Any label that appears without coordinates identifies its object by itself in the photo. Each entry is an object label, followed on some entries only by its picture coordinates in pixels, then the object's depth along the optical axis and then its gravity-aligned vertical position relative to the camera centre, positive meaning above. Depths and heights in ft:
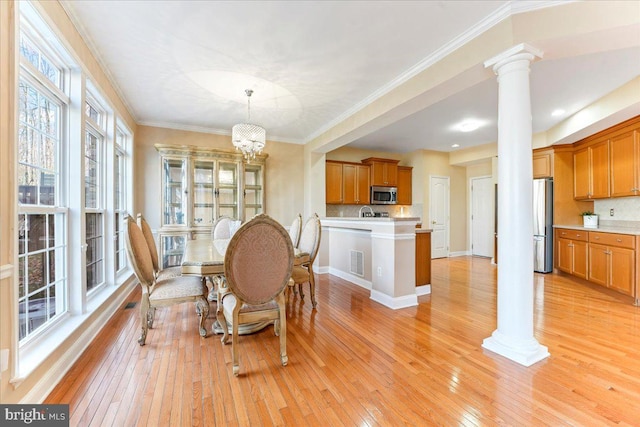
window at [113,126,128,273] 11.66 +0.87
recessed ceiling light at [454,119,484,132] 14.52 +4.89
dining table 6.77 -1.27
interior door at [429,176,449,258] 21.76 -0.11
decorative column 6.64 +0.08
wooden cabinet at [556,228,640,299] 10.84 -2.14
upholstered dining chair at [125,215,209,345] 7.02 -2.10
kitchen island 10.51 -1.98
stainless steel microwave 20.38 +1.36
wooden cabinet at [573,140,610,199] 13.67 +2.19
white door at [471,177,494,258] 21.61 -0.30
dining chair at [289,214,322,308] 9.84 -1.38
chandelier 10.45 +3.02
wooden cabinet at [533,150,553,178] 16.12 +2.94
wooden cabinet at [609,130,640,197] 11.95 +2.20
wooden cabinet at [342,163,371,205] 19.53 +2.16
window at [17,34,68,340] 5.77 +0.44
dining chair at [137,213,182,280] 9.07 -1.46
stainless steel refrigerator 16.05 -0.97
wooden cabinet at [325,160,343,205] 19.02 +2.21
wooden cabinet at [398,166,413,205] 21.59 +2.30
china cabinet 14.23 +1.30
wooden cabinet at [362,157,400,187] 20.22 +3.22
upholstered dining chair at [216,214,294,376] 5.98 -1.38
